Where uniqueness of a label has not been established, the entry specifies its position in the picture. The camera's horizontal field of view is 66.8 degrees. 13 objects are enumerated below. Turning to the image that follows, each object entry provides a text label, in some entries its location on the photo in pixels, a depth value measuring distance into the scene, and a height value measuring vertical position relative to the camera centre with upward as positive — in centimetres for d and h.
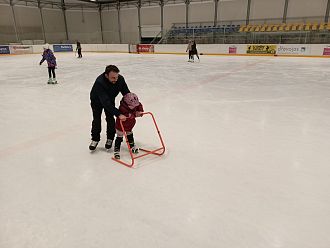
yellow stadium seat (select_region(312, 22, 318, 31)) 1759 +109
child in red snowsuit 264 -70
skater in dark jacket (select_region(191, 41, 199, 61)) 1345 -33
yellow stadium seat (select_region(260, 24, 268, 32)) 1934 +109
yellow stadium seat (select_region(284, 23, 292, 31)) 1841 +109
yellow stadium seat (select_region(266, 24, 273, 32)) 1908 +107
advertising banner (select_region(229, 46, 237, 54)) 1794 -47
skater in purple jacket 726 -35
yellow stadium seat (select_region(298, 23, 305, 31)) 1805 +113
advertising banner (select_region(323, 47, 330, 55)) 1505 -52
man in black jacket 261 -56
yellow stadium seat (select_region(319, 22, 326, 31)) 1692 +105
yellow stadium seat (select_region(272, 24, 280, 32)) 1886 +106
